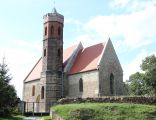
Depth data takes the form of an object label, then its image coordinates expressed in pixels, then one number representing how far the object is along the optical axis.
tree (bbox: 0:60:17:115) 16.62
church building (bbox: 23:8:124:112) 20.72
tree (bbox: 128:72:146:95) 28.23
